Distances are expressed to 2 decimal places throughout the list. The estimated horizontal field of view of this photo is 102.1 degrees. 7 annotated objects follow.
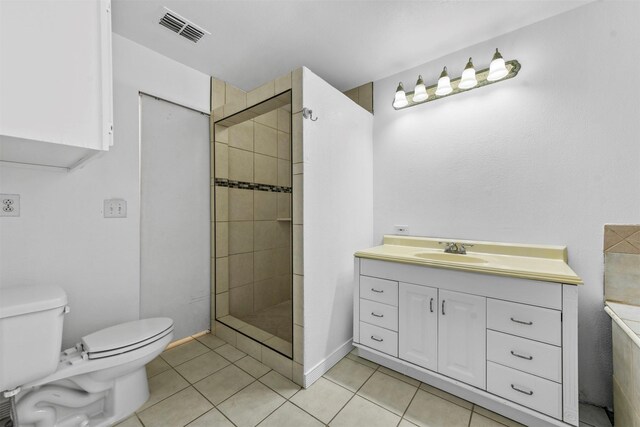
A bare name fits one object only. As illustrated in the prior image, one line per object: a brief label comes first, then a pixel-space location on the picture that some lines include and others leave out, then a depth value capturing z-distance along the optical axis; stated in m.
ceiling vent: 1.61
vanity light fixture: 1.67
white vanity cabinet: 1.20
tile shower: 2.31
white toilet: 1.09
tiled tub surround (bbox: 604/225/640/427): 1.12
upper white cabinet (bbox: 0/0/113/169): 0.90
